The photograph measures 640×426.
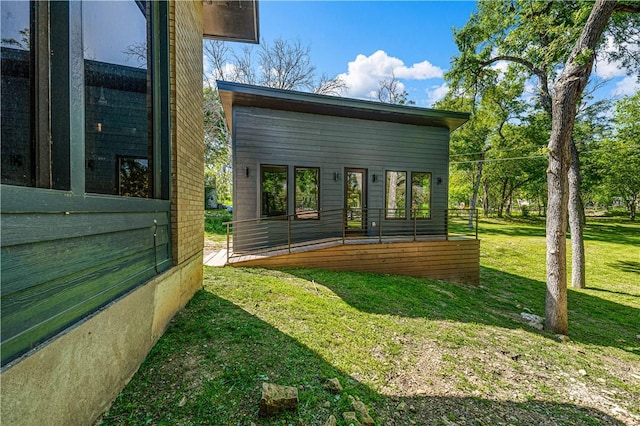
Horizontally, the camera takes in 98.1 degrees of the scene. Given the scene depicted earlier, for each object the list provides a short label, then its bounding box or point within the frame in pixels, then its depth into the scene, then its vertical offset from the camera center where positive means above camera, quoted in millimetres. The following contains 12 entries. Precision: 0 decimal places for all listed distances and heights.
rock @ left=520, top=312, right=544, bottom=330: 5785 -2500
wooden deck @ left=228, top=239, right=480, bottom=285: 6773 -1368
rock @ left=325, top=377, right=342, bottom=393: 2486 -1632
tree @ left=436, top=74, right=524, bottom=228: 10352 +4414
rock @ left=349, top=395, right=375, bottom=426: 2172 -1676
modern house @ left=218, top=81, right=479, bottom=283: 7344 +668
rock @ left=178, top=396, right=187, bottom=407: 2046 -1469
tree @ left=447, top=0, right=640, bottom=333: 5555 +4421
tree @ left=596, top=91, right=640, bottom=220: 19172 +4280
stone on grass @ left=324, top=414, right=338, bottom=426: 2015 -1584
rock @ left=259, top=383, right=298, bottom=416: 2064 -1489
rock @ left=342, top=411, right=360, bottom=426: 2113 -1639
